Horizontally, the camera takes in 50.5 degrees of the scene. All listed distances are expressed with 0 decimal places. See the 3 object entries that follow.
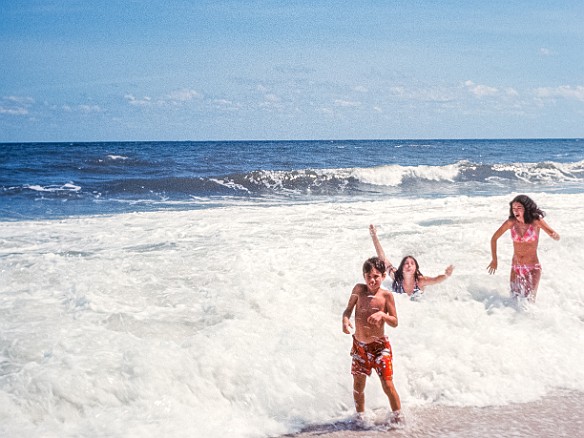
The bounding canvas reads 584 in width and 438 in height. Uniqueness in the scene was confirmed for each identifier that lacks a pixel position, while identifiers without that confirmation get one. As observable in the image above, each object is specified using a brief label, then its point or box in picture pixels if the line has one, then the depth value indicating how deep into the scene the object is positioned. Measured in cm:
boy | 427
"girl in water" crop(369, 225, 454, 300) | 641
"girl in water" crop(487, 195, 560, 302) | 654
